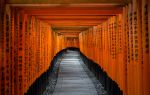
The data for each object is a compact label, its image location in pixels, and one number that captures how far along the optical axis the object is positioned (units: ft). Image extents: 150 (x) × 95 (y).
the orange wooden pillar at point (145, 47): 24.43
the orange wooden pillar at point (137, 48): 26.94
